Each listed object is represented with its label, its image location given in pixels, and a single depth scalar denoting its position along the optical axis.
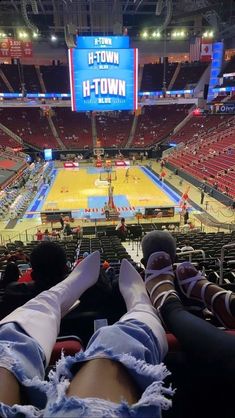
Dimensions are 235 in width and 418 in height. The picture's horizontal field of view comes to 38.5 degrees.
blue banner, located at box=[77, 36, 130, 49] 27.52
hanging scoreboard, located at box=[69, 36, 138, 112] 27.22
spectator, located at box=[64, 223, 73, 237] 17.16
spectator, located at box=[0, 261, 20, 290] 5.08
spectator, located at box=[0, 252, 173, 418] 1.14
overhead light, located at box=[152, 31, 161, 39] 44.64
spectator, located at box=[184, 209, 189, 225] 18.62
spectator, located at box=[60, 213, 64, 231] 18.90
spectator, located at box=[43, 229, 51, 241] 15.37
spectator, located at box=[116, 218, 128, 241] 15.94
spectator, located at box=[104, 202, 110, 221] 21.14
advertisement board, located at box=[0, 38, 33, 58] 35.28
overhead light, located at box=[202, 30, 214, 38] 43.38
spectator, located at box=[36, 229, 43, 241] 16.35
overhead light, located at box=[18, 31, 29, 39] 43.25
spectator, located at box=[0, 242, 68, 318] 2.76
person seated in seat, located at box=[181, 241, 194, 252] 6.62
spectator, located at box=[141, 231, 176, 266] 3.09
